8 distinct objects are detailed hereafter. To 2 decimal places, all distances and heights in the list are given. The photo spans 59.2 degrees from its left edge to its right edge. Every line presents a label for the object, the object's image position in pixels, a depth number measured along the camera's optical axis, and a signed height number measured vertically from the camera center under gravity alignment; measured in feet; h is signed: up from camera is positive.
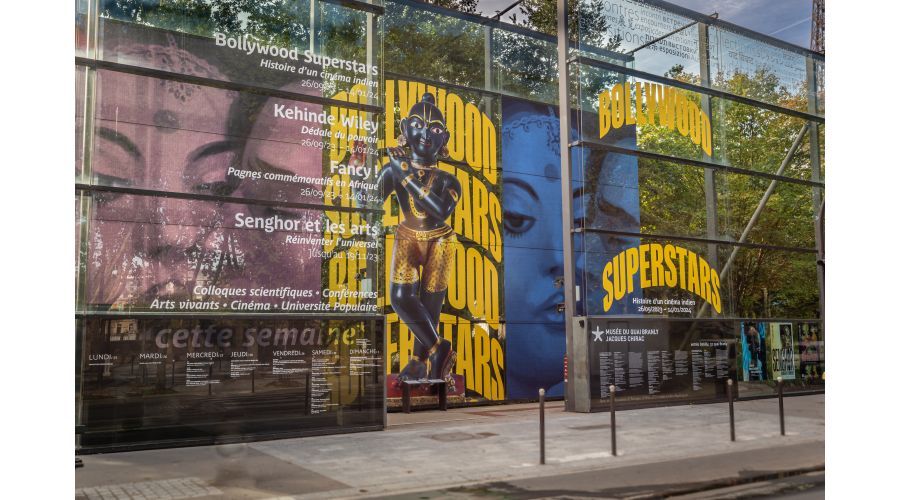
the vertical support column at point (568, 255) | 46.62 +2.68
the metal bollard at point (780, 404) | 35.26 -4.79
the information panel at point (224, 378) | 31.19 -3.17
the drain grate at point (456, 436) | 35.09 -6.09
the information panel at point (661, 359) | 47.21 -3.76
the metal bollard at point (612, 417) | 31.14 -4.65
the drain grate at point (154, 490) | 23.21 -5.61
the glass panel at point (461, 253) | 49.96 +3.14
